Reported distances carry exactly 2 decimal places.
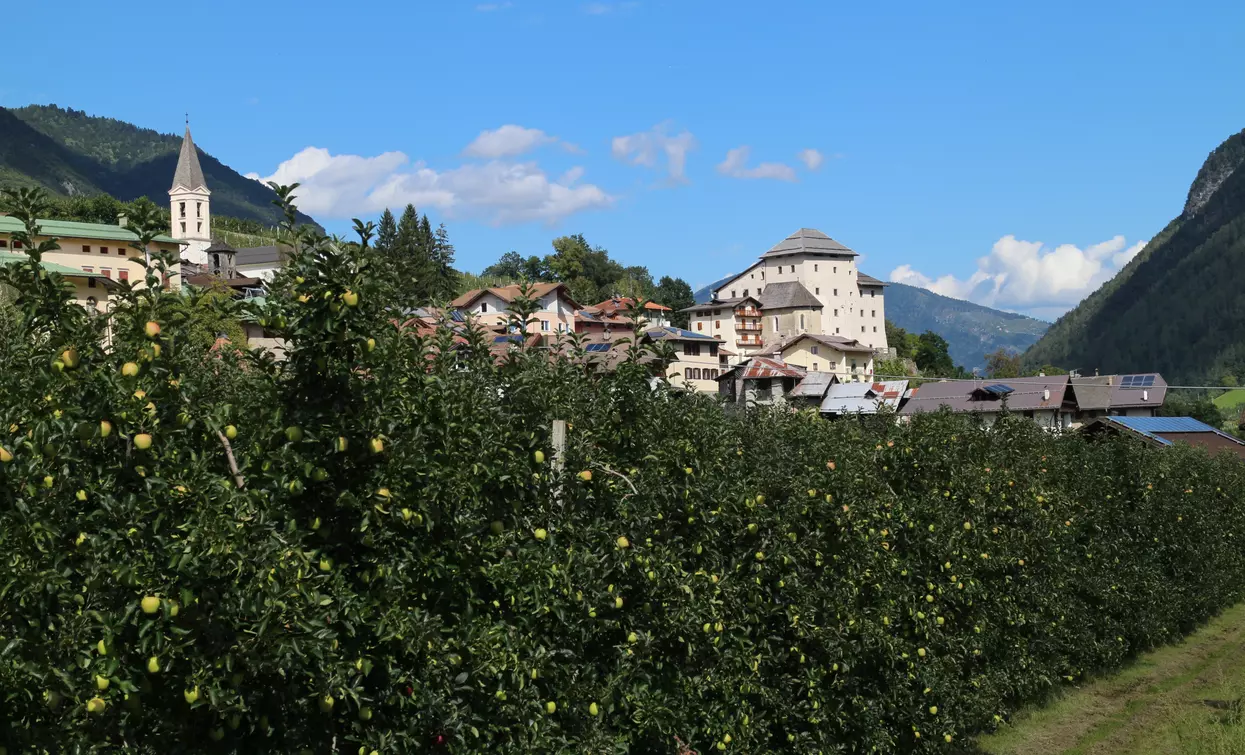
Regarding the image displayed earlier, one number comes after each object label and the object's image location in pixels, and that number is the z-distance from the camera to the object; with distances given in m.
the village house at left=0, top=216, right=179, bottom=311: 91.00
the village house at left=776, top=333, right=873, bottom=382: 124.44
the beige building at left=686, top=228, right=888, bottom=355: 139.25
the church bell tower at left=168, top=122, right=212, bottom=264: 145.38
